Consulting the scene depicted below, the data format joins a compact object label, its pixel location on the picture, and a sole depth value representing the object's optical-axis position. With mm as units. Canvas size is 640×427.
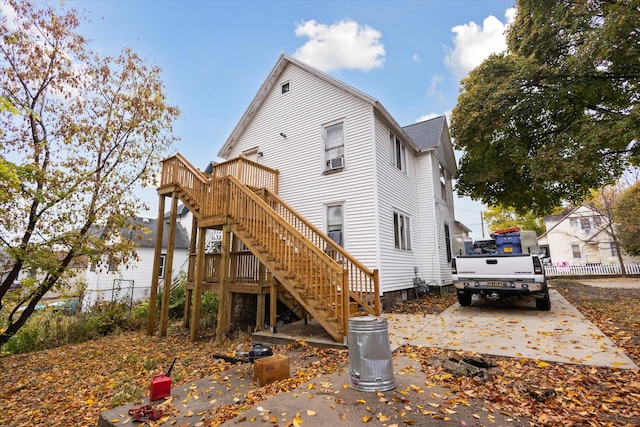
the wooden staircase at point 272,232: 6035
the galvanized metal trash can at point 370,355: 3809
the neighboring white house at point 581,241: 28156
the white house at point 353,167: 10516
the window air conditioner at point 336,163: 11242
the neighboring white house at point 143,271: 19062
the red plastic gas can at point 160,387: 4102
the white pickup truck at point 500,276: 8062
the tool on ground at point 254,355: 4953
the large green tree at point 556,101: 9258
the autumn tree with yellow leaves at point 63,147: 9039
